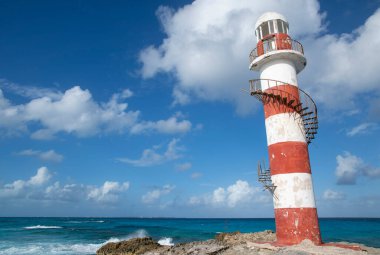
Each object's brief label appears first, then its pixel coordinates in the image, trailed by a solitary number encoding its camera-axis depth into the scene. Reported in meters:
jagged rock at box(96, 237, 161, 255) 17.24
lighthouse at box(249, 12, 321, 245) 11.58
